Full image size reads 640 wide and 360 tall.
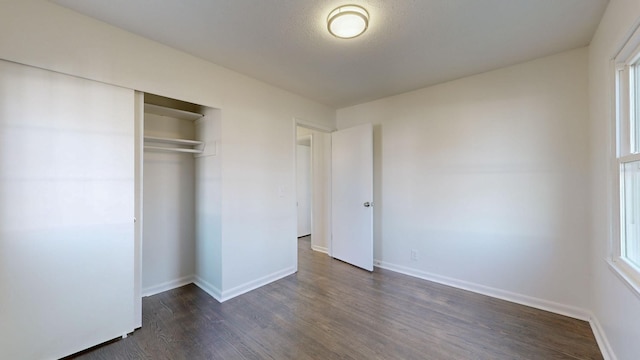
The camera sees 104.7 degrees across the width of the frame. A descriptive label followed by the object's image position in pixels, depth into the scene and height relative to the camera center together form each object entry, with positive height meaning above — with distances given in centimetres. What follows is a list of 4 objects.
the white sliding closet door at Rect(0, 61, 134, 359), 155 -22
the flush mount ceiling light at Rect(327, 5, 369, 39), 167 +112
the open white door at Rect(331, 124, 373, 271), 345 -21
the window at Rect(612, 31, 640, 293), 145 +11
